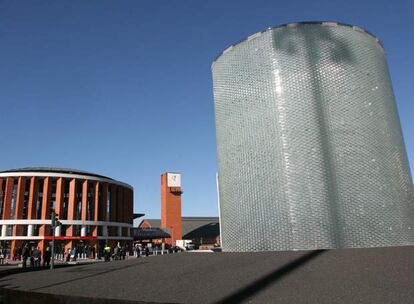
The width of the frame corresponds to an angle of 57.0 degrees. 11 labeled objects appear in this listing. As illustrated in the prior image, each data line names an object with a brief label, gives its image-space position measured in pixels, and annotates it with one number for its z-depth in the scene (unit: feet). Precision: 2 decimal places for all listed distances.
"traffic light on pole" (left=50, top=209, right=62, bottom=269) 63.95
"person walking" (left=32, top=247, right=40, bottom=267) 79.76
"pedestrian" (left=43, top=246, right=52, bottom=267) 80.74
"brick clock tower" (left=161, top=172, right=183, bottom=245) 251.60
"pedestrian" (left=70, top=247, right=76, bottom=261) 109.85
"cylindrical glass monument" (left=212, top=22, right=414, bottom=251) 48.37
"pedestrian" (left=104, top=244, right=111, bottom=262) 95.81
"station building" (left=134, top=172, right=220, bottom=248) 246.47
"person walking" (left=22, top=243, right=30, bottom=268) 73.65
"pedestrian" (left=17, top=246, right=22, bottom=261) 119.27
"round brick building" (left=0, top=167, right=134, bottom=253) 160.04
